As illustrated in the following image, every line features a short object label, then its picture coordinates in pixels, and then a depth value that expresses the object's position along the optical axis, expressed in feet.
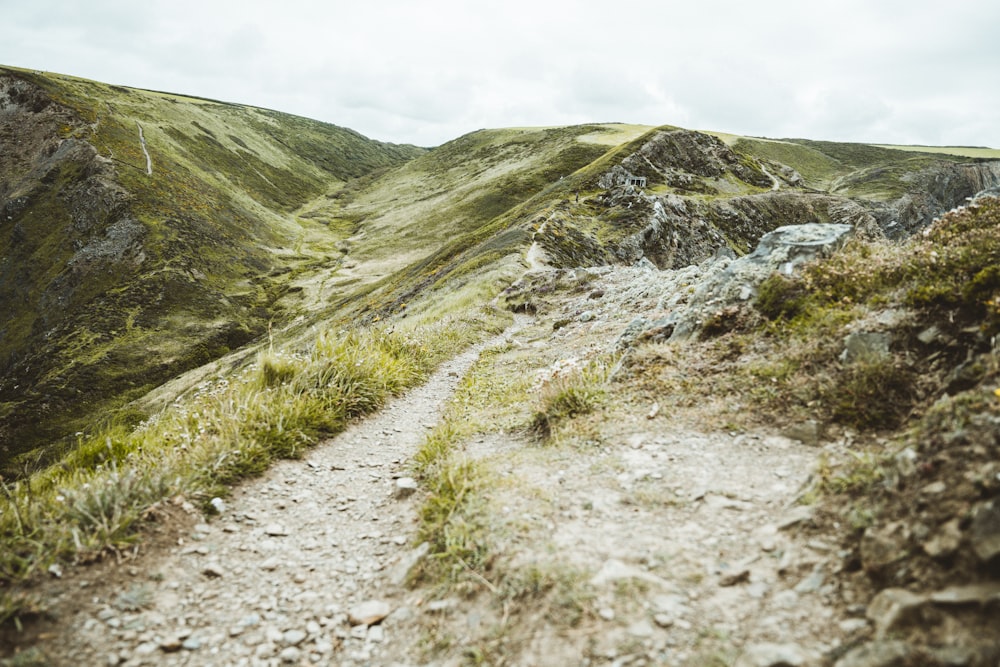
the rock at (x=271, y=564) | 18.47
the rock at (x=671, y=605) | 12.44
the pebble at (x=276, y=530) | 20.42
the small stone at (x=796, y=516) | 14.41
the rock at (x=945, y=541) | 10.51
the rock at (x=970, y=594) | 9.25
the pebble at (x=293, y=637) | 15.14
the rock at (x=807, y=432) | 19.08
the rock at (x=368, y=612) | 15.78
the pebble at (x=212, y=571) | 17.70
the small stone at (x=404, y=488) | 23.35
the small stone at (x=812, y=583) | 12.12
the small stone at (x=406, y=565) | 17.37
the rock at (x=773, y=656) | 10.30
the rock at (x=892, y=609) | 9.95
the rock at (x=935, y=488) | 11.87
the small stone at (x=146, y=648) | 14.30
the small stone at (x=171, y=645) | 14.57
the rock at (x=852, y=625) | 10.56
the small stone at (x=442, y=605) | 15.08
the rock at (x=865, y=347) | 20.24
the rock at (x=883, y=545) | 11.49
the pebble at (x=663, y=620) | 12.16
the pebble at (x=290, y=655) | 14.57
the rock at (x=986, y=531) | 9.86
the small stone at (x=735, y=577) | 13.12
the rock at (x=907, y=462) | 13.07
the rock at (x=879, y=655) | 9.24
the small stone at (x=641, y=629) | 11.98
